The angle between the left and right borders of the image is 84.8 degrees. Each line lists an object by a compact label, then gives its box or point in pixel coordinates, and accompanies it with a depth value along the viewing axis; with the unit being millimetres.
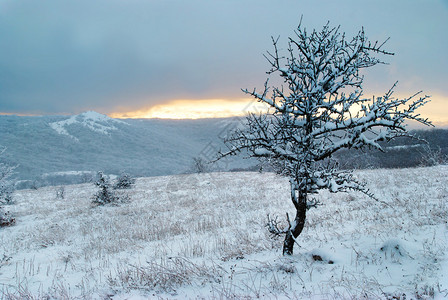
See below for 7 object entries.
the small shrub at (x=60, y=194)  26622
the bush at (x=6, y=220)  14156
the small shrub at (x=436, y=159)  25266
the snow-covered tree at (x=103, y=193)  18375
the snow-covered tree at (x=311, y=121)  3725
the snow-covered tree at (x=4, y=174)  15312
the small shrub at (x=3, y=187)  15209
